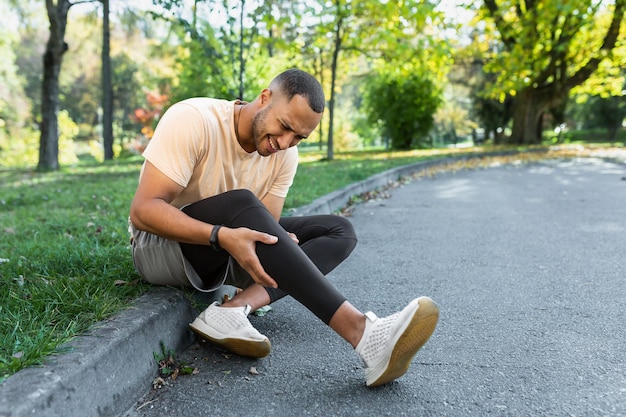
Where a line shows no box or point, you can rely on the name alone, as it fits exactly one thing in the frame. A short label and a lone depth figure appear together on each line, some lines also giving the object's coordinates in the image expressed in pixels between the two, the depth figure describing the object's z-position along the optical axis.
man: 2.12
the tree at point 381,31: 11.56
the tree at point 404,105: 21.55
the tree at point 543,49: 16.06
